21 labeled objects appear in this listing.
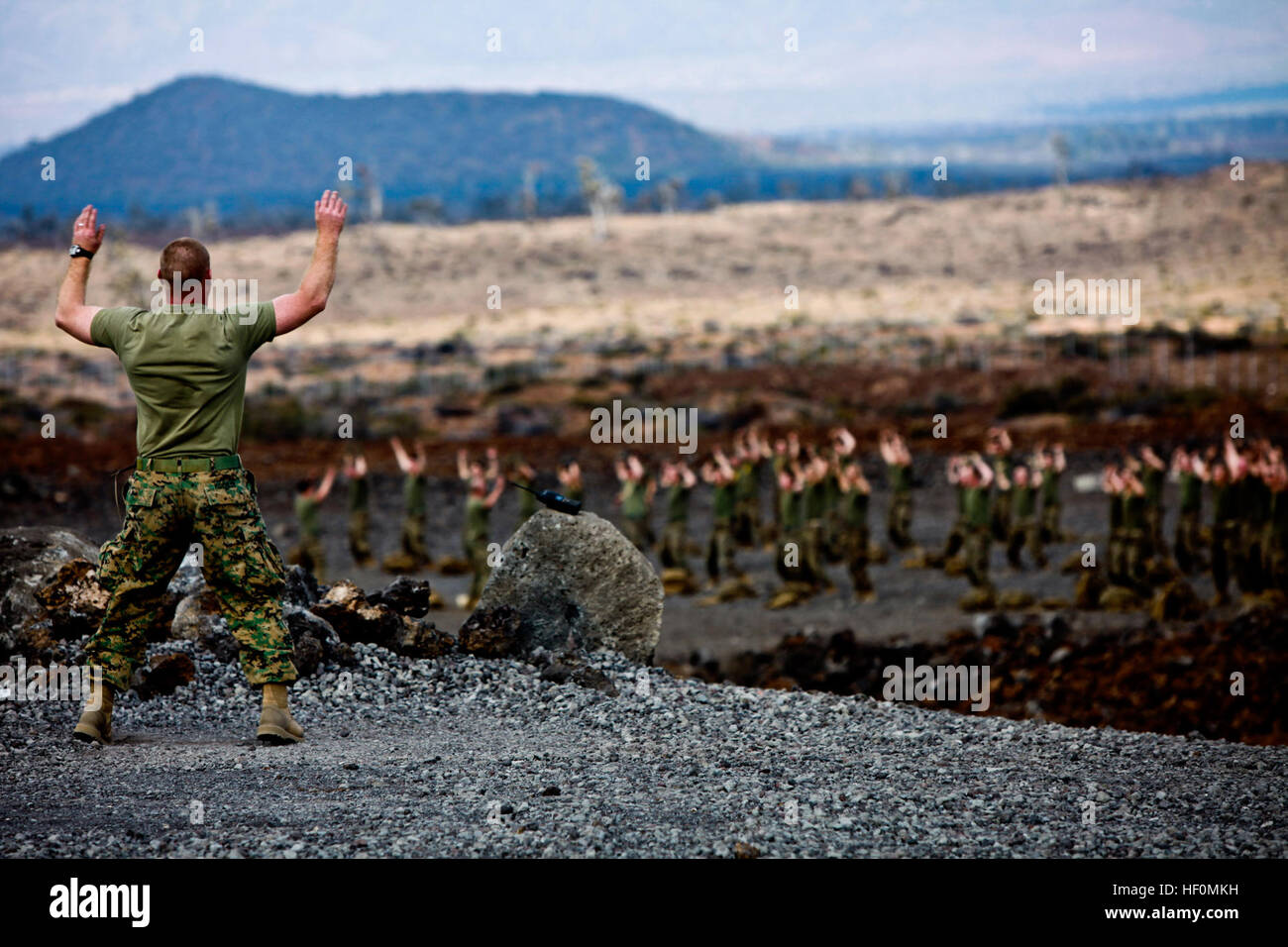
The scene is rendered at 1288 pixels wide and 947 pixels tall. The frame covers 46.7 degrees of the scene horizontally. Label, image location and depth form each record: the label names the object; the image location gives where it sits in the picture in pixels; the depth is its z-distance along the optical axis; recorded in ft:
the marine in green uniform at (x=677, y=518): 64.69
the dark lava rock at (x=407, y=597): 29.50
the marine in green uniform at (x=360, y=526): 69.92
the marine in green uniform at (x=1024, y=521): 65.51
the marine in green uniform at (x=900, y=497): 68.23
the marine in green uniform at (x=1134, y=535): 57.16
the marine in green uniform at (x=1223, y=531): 56.75
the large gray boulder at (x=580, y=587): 29.68
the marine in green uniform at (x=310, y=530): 61.98
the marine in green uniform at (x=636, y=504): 64.44
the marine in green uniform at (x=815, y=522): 61.62
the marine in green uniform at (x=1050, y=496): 69.31
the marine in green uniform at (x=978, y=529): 58.23
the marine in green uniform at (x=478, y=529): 58.05
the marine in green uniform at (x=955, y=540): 64.83
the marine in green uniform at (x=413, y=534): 68.18
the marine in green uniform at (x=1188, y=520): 61.77
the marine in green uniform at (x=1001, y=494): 66.18
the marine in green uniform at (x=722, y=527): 63.46
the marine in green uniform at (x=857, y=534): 60.13
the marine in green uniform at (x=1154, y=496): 62.85
